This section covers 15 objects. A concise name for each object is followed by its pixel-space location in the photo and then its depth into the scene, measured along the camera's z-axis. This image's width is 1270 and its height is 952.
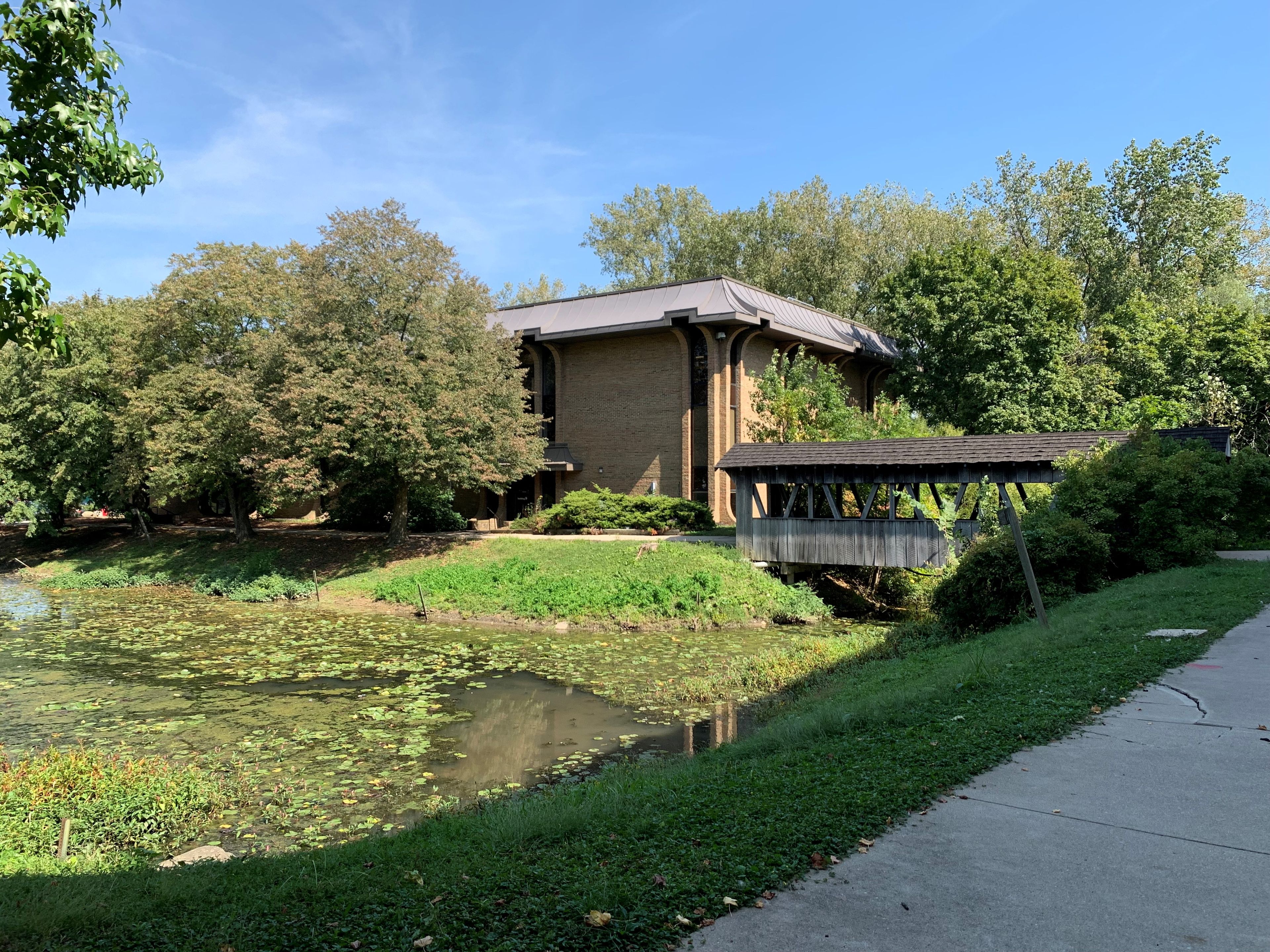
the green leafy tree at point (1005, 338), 33.69
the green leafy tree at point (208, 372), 29.97
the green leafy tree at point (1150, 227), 37.00
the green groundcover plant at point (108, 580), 33.03
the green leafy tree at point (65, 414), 35.56
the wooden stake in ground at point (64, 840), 6.82
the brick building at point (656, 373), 32.59
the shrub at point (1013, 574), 15.56
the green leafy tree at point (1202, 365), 32.94
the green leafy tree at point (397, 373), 26.73
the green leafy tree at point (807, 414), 32.19
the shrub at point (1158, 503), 17.02
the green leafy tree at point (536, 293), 61.72
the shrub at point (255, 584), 28.59
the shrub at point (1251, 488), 17.55
